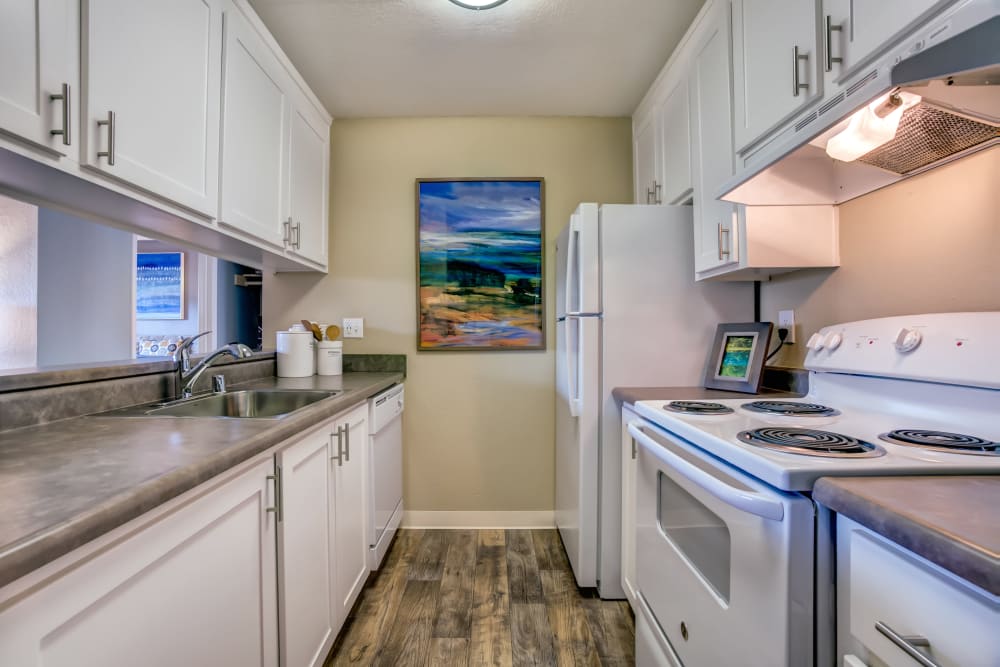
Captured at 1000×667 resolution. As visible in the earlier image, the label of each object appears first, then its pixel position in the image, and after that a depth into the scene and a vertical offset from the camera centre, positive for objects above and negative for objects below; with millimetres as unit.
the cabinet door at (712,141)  1538 +722
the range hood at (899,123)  664 +440
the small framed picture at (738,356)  1608 -78
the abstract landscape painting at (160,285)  3627 +421
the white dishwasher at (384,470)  1914 -642
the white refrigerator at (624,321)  1822 +62
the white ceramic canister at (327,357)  2318 -111
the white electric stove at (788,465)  725 -251
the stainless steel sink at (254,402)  1545 -254
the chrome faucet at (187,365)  1481 -99
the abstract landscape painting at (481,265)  2562 +412
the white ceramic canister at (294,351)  2176 -76
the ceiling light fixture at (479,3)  1627 +1227
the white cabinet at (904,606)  475 -331
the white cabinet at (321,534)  1142 -609
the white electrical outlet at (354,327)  2578 +51
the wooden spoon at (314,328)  2365 +42
